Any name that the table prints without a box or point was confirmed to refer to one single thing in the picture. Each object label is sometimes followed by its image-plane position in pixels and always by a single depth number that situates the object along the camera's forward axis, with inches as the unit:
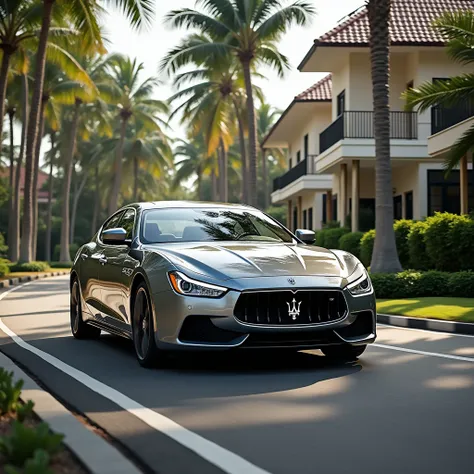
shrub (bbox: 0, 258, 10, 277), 1263.8
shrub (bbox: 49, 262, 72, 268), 2296.1
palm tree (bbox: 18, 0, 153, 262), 1219.9
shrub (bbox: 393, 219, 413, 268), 1016.2
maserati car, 318.0
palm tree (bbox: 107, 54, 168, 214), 2522.1
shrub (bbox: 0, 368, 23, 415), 231.5
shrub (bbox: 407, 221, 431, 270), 943.0
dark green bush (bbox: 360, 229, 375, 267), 1059.3
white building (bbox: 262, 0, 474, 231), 1246.9
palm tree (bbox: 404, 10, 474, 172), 834.8
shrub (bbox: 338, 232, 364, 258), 1206.8
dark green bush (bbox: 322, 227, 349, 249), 1342.3
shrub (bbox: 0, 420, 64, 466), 176.2
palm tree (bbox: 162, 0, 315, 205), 1497.3
